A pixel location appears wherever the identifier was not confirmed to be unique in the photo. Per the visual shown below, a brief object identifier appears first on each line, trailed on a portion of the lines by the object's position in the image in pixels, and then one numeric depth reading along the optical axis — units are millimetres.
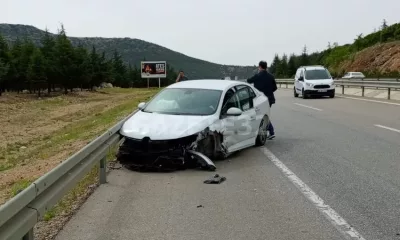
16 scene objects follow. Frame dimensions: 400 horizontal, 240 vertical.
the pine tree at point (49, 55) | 57938
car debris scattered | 7098
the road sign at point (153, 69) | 66188
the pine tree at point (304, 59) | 105125
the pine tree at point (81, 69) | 60688
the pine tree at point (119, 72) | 105775
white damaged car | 7828
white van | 28297
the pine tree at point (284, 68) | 107425
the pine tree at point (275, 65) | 119738
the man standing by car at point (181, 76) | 19531
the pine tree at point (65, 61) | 58781
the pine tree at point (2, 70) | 45906
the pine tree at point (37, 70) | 54938
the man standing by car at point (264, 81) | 11961
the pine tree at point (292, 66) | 106288
